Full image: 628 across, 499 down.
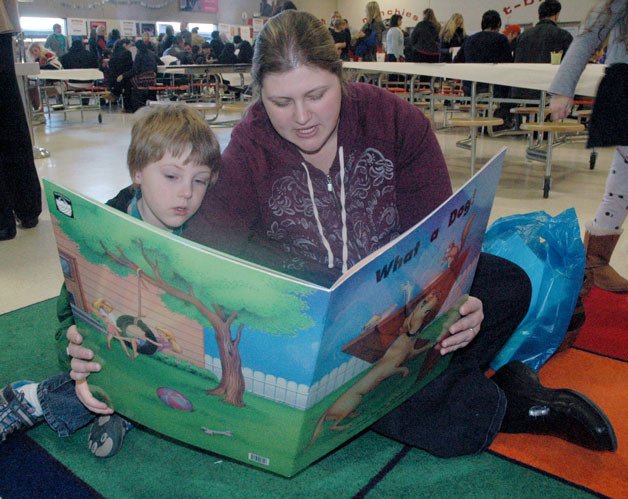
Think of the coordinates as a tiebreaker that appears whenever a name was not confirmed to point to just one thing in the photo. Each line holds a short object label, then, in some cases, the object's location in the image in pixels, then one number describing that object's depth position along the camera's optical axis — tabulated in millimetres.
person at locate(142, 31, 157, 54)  9126
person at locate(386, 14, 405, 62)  6910
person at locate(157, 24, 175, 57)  10188
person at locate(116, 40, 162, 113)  7770
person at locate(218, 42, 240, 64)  8547
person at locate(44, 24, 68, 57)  10023
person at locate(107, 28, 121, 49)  9579
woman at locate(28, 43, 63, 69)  7457
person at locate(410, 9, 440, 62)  4762
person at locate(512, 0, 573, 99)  4711
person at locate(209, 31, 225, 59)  9453
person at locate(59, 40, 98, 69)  8398
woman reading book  1010
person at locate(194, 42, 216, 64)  9484
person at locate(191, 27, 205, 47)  10320
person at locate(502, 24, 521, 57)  7215
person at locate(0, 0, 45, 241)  2254
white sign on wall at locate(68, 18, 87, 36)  11156
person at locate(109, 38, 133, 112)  8062
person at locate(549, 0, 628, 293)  1612
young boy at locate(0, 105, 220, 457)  999
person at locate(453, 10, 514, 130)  5008
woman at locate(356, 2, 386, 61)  7102
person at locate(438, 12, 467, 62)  6781
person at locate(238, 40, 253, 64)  8250
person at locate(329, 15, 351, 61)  7297
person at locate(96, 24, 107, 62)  9711
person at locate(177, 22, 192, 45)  10466
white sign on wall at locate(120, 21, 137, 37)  11781
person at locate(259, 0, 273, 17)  12070
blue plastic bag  1295
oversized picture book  630
